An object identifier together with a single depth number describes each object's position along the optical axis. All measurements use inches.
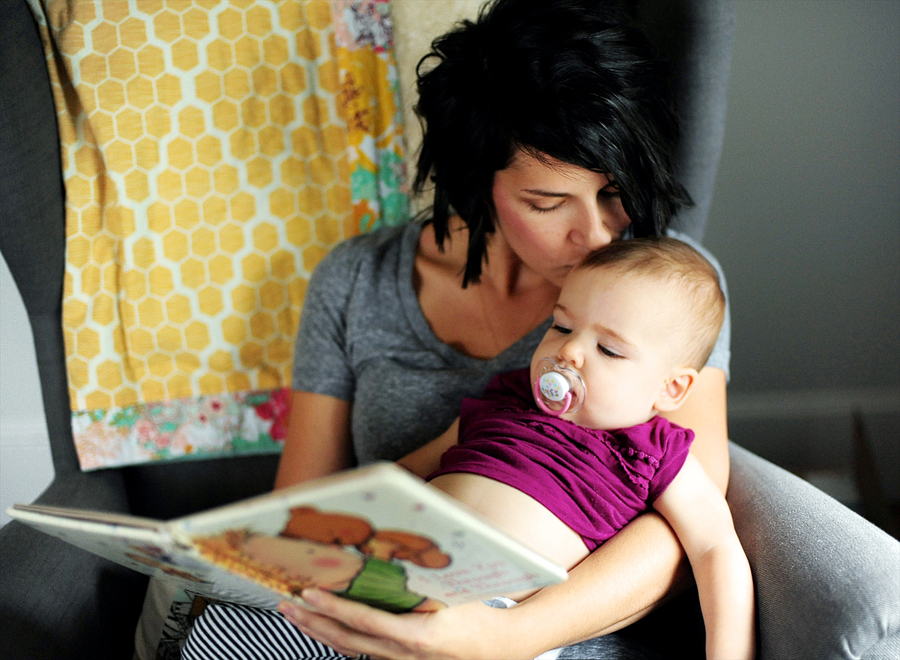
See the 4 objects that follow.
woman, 33.7
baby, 34.9
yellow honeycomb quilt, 50.3
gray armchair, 30.5
